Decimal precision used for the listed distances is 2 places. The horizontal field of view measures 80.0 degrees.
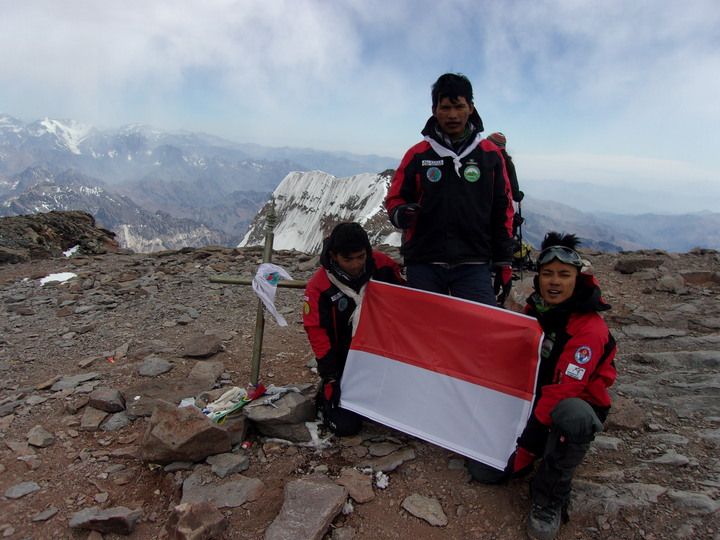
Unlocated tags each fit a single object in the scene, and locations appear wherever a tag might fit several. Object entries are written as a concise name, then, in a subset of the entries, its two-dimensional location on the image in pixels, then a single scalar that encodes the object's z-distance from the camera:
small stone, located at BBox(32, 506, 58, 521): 3.78
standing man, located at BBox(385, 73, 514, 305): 4.37
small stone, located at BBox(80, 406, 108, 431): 5.07
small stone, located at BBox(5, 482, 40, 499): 4.04
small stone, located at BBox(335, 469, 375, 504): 3.86
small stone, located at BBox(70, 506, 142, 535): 3.62
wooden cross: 5.18
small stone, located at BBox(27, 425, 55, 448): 4.76
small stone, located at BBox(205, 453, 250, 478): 4.22
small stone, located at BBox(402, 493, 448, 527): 3.62
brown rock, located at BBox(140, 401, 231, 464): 4.25
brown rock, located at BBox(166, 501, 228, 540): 3.32
